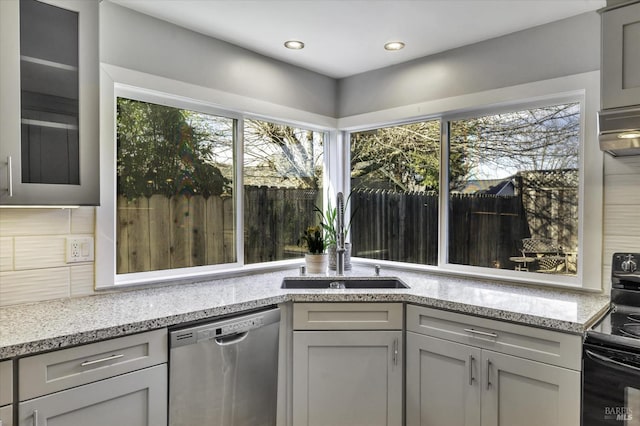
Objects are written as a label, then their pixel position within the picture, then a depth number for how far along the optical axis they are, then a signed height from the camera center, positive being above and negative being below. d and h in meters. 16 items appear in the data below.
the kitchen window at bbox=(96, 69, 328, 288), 2.18 +0.11
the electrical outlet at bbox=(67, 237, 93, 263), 1.96 -0.21
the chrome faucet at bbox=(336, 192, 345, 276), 2.76 -0.18
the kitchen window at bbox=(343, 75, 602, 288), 2.21 +0.13
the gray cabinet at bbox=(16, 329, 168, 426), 1.37 -0.64
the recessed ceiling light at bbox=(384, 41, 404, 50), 2.51 +1.00
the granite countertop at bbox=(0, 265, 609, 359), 1.48 -0.45
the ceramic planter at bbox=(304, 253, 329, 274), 2.78 -0.38
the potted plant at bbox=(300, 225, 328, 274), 2.78 -0.30
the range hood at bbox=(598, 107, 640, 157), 1.65 +0.33
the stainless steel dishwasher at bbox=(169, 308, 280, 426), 1.73 -0.75
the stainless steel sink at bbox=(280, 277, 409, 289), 2.61 -0.48
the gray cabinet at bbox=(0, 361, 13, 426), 1.30 -0.59
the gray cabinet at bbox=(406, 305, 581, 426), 1.69 -0.74
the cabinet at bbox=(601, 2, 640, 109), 1.67 +0.63
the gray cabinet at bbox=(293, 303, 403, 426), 2.16 -0.82
